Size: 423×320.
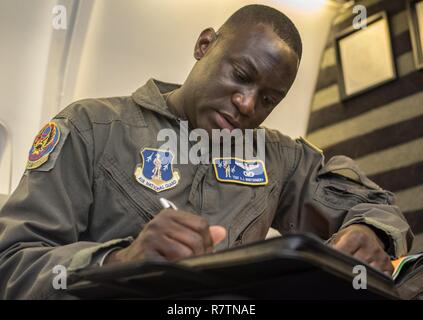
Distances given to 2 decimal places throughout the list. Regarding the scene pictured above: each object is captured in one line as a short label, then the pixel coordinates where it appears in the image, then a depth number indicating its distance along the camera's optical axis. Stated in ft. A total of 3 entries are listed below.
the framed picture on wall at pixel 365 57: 5.70
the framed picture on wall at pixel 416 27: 5.39
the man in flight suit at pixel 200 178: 3.37
